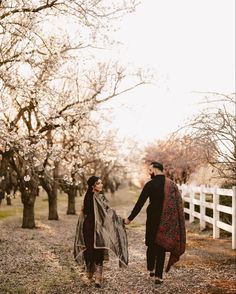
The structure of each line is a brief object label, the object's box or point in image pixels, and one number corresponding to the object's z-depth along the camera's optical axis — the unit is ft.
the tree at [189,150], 34.91
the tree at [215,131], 33.99
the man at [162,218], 24.58
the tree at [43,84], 31.48
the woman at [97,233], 24.81
